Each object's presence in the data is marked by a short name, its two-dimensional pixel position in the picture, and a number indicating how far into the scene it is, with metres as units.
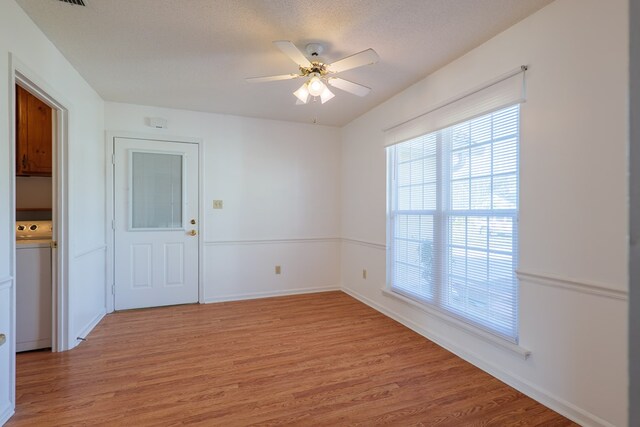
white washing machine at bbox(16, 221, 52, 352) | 2.62
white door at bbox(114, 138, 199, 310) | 3.77
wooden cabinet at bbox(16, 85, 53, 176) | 3.13
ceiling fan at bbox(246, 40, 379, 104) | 2.14
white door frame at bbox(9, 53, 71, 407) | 2.68
